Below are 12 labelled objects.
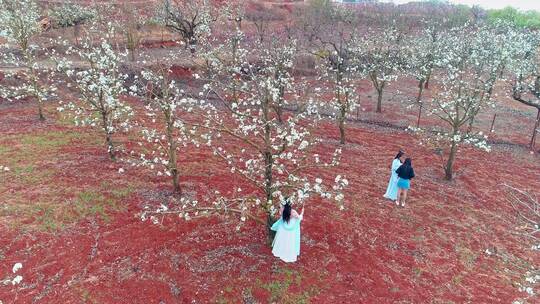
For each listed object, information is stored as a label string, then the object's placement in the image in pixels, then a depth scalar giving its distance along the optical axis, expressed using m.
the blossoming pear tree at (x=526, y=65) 25.06
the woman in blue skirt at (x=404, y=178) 15.67
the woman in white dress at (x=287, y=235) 11.87
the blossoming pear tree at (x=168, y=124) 14.21
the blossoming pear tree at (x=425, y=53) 32.19
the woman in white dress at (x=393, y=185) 16.47
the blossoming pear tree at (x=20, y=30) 21.73
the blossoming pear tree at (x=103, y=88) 16.71
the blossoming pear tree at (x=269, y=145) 11.84
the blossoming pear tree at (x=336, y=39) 22.38
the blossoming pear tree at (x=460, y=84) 18.75
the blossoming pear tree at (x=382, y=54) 29.17
